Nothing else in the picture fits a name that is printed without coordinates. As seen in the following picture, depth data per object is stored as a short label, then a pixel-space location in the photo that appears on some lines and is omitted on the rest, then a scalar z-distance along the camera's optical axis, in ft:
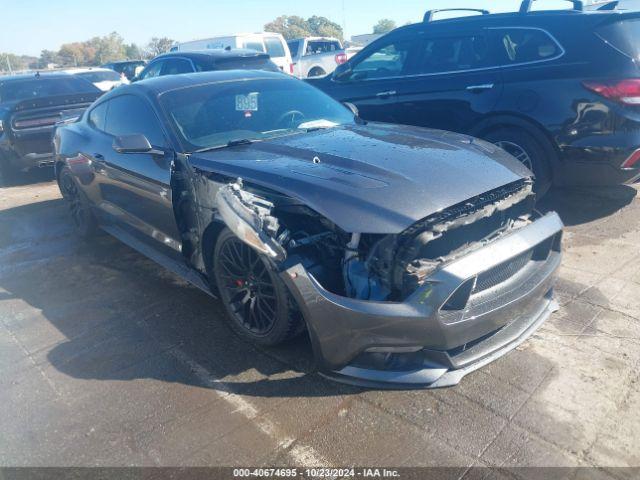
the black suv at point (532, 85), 15.03
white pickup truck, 58.49
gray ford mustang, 8.41
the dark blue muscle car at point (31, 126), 26.84
